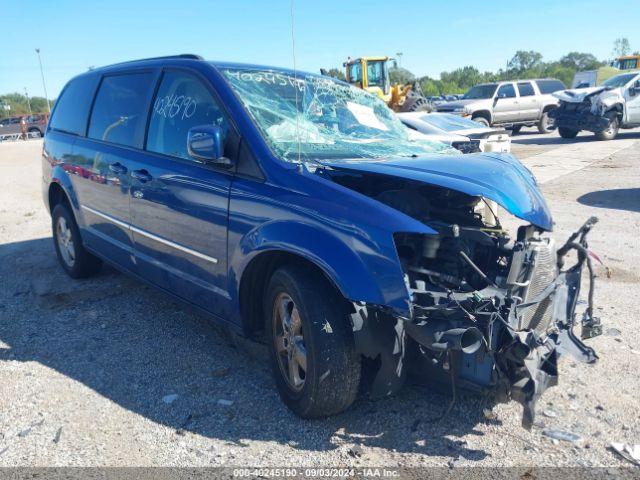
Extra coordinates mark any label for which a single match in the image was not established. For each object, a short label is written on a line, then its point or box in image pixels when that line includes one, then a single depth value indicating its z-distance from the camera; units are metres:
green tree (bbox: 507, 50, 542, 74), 96.43
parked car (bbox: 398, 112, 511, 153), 10.38
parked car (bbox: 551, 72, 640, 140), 18.09
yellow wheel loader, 20.28
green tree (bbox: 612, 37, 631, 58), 93.83
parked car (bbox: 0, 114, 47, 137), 43.25
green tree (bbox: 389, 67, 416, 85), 24.20
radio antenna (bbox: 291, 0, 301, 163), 3.49
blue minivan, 2.79
